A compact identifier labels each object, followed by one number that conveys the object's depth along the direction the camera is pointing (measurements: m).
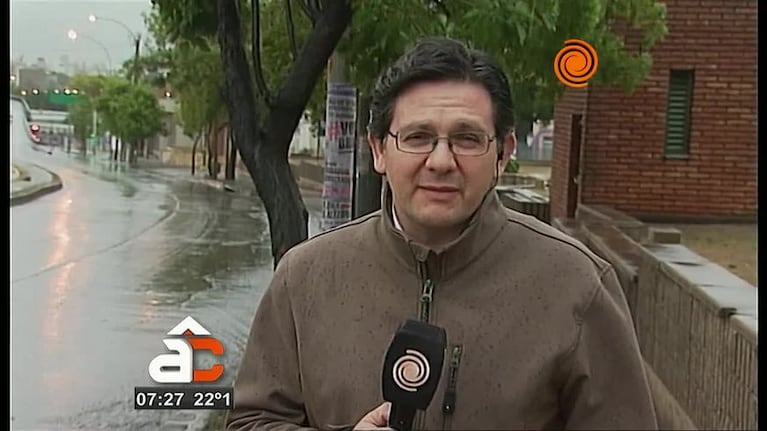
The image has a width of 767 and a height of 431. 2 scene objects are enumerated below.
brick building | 6.81
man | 1.61
